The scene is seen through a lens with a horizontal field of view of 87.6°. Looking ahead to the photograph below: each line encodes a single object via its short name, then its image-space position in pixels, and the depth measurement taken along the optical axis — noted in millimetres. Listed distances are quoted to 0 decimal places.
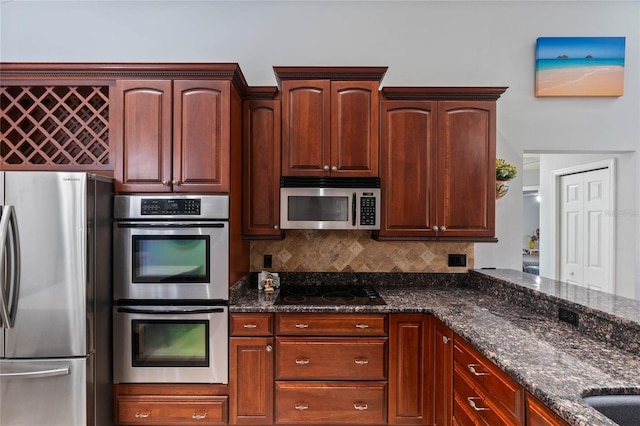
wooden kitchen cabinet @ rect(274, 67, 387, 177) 2439
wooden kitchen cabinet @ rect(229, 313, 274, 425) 2137
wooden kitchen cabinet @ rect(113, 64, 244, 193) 2174
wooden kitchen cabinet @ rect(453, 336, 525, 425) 1268
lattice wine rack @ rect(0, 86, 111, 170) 2232
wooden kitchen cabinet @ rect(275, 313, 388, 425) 2141
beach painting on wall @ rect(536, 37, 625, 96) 2834
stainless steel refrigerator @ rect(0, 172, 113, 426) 1875
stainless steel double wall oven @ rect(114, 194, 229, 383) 2125
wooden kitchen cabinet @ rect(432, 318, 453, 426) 1892
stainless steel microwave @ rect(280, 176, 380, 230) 2416
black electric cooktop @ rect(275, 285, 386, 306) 2258
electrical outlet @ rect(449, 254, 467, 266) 2832
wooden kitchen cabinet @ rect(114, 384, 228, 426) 2121
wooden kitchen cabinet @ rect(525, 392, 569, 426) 1040
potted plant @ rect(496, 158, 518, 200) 2793
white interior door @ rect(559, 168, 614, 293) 3137
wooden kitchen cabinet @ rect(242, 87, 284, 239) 2488
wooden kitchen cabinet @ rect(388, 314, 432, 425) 2129
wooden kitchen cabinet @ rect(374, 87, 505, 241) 2492
